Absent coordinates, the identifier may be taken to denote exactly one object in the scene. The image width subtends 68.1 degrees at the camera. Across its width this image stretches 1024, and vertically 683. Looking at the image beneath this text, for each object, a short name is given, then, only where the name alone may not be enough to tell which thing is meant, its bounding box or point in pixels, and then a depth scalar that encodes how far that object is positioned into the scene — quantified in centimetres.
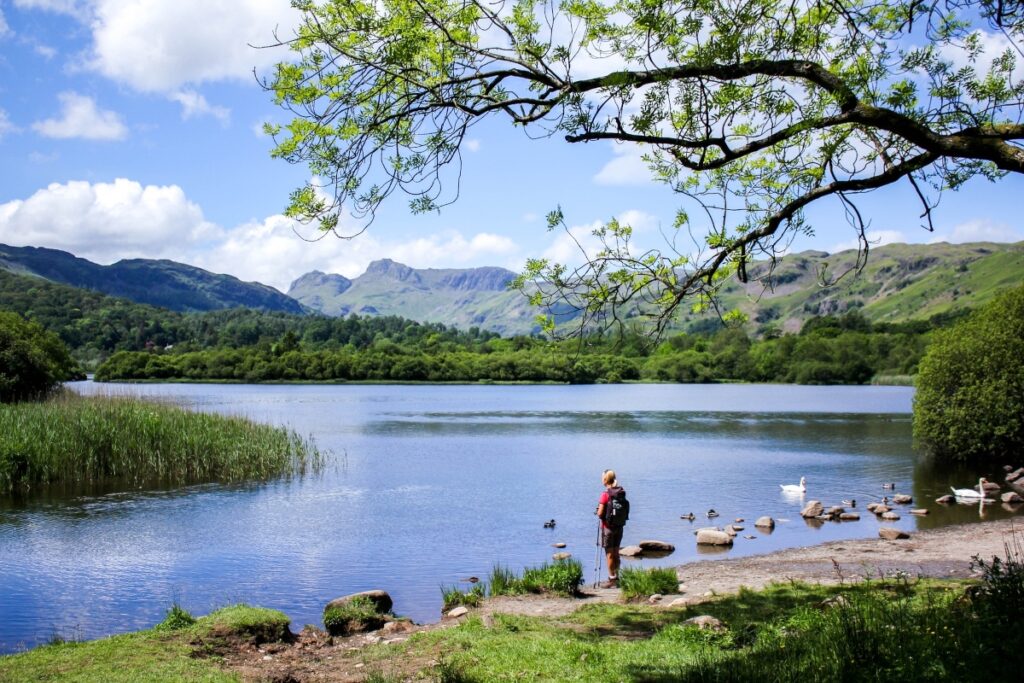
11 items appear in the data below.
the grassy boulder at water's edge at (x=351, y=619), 1355
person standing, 1603
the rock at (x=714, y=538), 2181
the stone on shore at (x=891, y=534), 2112
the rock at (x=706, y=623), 1009
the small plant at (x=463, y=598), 1502
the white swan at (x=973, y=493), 2711
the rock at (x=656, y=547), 2088
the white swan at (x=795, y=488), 3061
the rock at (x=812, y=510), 2605
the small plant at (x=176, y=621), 1216
